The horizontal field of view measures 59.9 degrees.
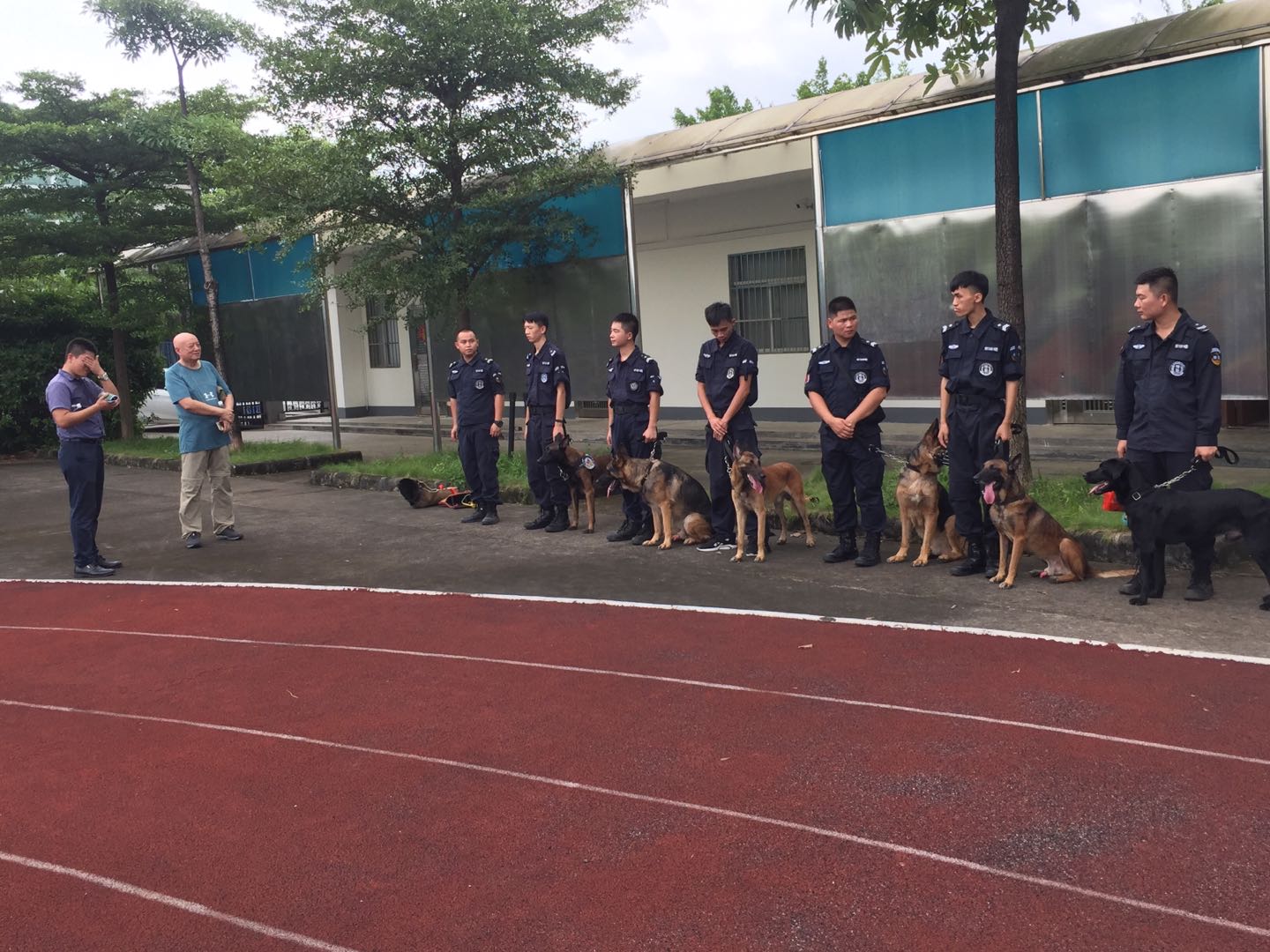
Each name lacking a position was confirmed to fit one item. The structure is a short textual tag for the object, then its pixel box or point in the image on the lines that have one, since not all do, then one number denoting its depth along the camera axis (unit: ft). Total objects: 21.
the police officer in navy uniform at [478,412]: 33.47
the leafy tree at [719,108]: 123.44
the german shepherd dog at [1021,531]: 22.53
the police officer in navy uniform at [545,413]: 32.01
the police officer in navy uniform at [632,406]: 29.73
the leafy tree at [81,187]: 54.44
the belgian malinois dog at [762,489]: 26.32
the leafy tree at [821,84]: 113.78
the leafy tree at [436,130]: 40.37
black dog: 20.06
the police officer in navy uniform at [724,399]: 27.68
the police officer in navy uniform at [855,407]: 25.82
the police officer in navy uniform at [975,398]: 23.52
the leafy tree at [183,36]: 51.78
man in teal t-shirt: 31.50
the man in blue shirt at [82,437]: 29.04
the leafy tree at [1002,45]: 28.78
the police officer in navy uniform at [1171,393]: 21.26
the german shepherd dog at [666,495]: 28.94
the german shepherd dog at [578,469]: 30.91
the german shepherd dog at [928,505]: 25.09
